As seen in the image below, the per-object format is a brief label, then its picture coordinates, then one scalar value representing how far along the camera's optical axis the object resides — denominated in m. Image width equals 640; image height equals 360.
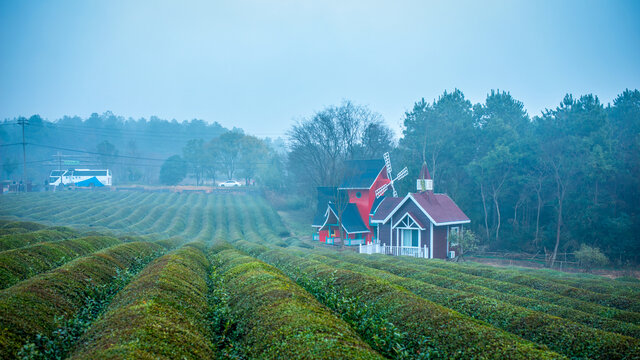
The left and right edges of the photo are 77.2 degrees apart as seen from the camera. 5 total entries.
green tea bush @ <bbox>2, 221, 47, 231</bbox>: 25.72
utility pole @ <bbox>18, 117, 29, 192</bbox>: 53.75
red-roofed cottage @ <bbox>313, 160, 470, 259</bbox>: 32.47
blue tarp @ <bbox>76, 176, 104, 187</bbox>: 73.50
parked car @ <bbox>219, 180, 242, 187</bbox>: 82.30
